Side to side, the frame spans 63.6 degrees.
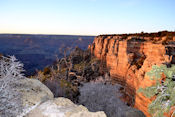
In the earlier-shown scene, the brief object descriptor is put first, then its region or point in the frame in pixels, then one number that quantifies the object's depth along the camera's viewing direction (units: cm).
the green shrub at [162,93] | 743
